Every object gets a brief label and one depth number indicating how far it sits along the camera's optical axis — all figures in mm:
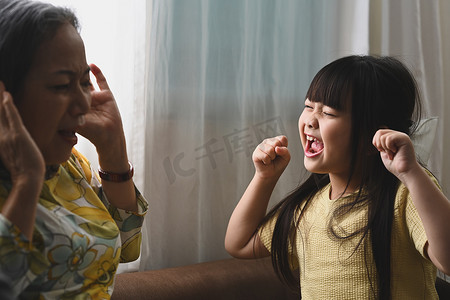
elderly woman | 678
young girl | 1074
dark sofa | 1452
